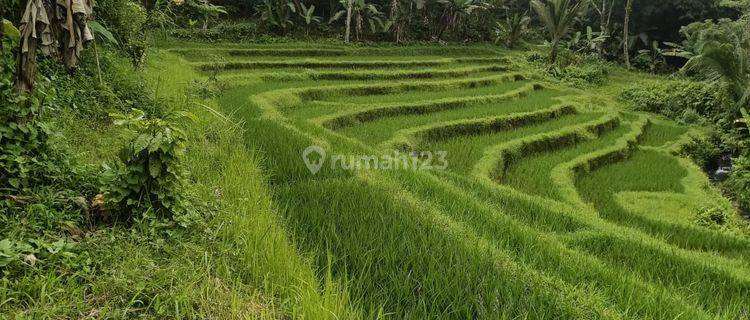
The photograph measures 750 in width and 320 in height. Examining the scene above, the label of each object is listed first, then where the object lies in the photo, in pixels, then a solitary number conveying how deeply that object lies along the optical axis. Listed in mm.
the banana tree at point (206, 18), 13477
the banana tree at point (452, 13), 16672
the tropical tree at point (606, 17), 18106
